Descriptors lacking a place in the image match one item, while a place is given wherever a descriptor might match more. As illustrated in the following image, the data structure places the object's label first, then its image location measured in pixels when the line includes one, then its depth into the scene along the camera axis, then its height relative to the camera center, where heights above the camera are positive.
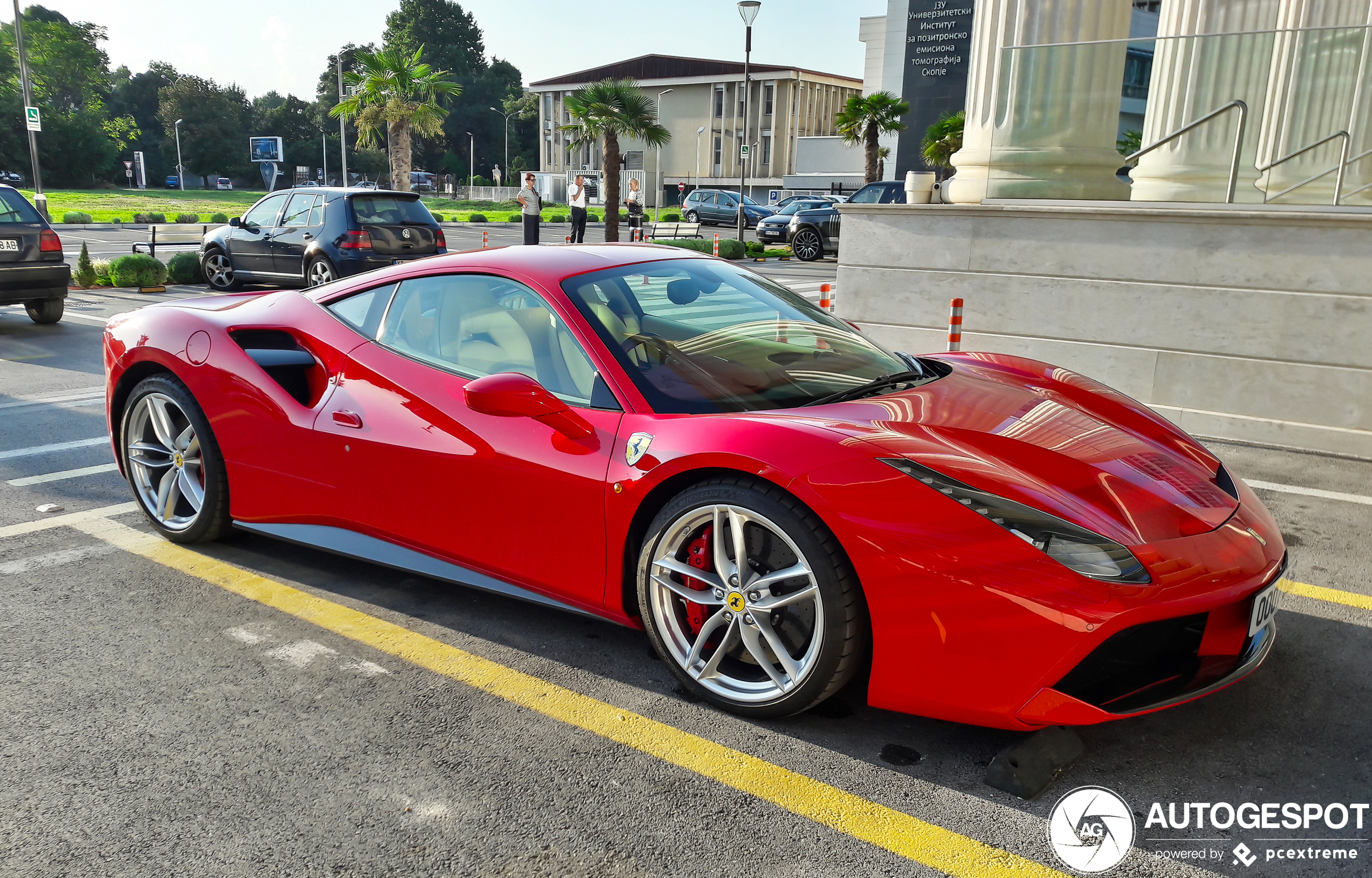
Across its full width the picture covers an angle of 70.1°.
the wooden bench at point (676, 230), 24.92 -0.38
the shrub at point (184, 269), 16.05 -1.10
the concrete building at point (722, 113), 87.19 +9.29
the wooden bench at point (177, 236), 19.49 -1.00
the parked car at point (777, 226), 28.92 -0.22
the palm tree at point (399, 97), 37.62 +4.22
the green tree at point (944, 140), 37.81 +3.24
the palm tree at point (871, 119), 38.03 +4.00
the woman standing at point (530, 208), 19.30 +0.06
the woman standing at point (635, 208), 25.56 +0.16
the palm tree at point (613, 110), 28.25 +2.92
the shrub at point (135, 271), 15.33 -1.11
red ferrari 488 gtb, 2.42 -0.76
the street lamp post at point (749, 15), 25.25 +5.17
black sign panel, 50.94 +8.48
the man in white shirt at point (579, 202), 20.55 +0.21
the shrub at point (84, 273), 15.27 -1.16
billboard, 77.62 +4.14
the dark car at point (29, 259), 10.57 -0.69
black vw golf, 13.73 -0.45
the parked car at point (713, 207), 42.47 +0.38
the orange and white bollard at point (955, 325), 7.62 -0.77
